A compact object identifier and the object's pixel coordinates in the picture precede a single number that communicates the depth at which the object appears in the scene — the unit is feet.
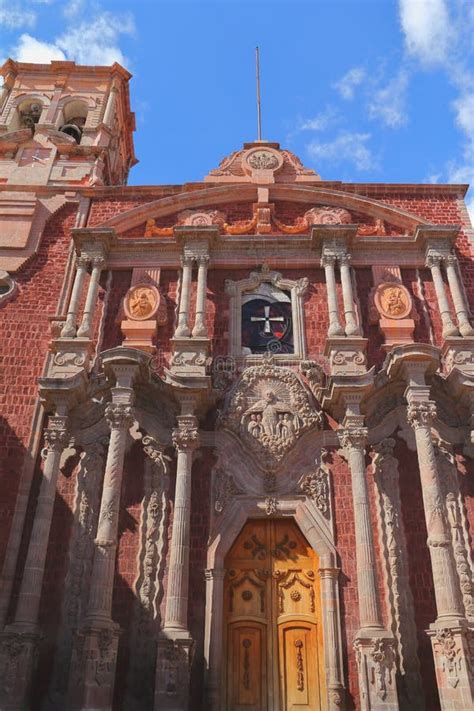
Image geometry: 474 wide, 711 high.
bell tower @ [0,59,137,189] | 55.72
